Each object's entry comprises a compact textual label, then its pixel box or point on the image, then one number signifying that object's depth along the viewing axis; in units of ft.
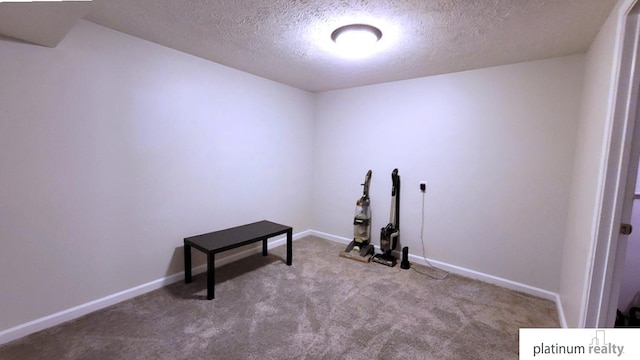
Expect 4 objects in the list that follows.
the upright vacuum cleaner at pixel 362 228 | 11.90
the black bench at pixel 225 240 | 8.10
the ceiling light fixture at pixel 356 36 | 6.56
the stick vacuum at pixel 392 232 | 11.07
